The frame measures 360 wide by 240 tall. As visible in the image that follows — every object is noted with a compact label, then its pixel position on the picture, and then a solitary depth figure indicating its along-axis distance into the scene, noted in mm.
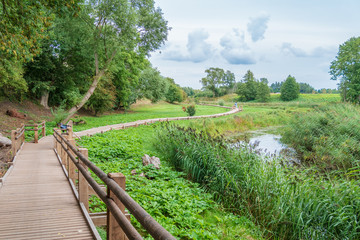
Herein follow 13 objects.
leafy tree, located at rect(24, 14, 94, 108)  21625
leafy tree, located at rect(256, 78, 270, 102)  72812
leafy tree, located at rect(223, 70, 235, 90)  101488
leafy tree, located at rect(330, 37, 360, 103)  44844
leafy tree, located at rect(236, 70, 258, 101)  78544
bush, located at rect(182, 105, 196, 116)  30544
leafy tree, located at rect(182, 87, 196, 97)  122562
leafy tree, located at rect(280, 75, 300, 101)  71938
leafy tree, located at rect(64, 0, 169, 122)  19694
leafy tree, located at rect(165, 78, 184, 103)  63134
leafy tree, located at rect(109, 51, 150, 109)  32750
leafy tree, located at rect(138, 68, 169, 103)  39688
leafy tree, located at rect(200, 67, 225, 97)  95512
